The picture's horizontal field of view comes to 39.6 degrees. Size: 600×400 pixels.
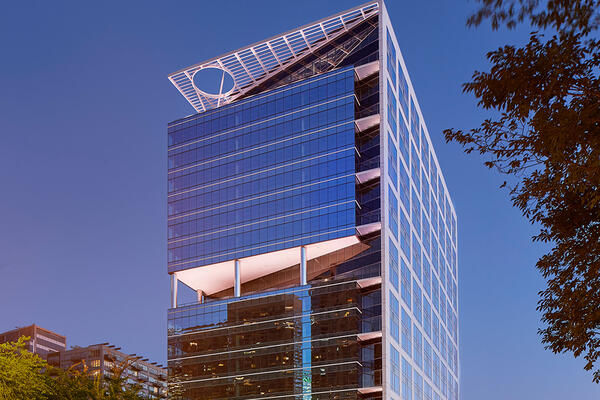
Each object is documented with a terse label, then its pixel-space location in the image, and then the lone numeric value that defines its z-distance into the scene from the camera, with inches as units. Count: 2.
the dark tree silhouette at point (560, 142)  695.1
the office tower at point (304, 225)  4281.5
